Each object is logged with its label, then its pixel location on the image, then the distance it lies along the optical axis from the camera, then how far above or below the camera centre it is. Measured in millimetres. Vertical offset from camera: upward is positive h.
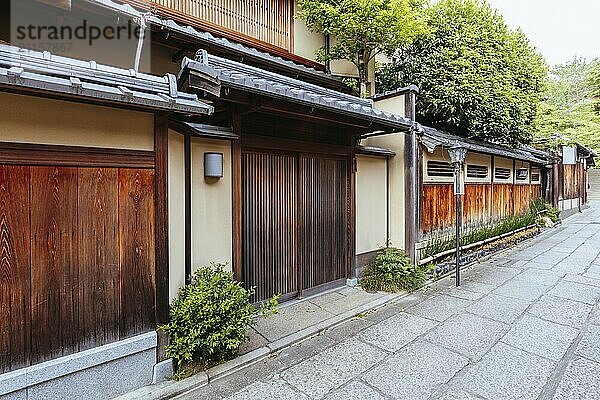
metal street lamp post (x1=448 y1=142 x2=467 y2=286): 6887 +496
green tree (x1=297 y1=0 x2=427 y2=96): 7445 +3862
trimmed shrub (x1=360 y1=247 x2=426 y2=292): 6883 -1612
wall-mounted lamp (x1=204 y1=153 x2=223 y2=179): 4734 +470
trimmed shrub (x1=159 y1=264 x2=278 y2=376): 3727 -1373
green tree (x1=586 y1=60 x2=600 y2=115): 26369 +8561
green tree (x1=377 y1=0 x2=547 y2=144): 9742 +3625
